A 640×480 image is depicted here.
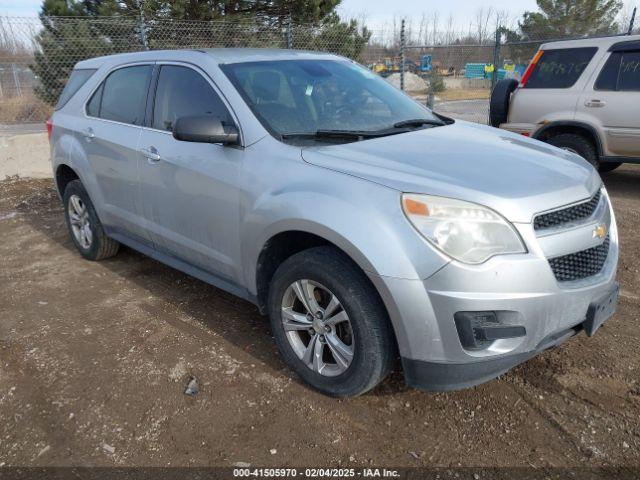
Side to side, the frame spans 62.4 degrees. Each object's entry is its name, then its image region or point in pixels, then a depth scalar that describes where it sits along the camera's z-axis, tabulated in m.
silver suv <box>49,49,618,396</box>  2.25
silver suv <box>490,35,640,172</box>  6.39
